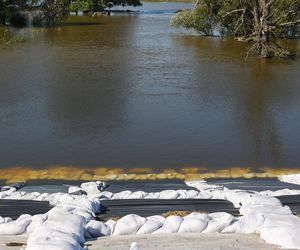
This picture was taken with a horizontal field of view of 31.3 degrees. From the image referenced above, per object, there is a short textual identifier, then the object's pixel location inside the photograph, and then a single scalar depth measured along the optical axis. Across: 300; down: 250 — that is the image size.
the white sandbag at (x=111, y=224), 5.25
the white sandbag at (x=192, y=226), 5.15
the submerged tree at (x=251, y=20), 19.66
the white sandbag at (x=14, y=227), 5.23
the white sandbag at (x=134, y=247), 4.29
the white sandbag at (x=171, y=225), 5.16
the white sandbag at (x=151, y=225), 5.20
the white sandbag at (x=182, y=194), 6.90
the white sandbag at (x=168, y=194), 6.90
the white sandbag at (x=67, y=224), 4.79
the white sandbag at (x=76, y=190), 7.14
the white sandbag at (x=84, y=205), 5.77
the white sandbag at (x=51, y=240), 4.34
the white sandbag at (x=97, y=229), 5.11
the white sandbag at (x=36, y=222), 5.18
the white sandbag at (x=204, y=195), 6.89
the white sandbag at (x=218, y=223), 5.17
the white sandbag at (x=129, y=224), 5.21
